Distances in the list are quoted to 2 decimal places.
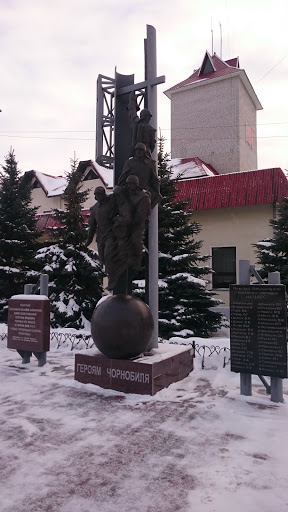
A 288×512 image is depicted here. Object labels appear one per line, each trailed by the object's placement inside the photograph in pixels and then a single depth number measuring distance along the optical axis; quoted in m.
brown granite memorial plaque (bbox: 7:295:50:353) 7.94
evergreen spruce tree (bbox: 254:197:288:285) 12.73
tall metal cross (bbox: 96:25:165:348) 8.11
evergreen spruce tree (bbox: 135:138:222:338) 11.80
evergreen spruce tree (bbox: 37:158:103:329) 13.70
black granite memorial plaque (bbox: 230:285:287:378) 5.72
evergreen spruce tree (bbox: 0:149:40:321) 17.00
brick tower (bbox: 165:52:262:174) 25.62
